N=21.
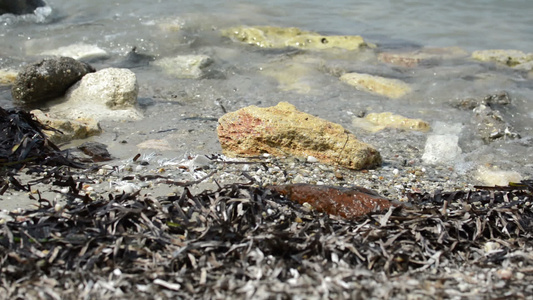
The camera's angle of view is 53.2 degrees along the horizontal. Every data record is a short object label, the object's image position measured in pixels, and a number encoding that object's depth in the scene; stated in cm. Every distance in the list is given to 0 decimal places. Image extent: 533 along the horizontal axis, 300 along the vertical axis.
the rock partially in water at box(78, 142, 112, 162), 416
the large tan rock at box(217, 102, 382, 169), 412
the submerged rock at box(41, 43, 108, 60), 829
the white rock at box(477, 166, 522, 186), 431
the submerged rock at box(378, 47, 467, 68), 847
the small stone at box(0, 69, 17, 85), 663
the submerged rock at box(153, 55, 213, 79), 739
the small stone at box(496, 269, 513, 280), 229
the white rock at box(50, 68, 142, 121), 564
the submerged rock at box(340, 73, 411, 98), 695
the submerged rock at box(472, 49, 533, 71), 829
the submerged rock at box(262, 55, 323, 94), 704
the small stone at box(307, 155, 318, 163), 408
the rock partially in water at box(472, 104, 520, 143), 550
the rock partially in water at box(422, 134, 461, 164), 466
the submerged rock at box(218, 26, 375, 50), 912
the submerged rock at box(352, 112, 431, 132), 558
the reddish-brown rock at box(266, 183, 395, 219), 297
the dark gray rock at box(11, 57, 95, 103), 605
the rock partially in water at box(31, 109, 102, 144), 463
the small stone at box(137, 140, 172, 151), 451
